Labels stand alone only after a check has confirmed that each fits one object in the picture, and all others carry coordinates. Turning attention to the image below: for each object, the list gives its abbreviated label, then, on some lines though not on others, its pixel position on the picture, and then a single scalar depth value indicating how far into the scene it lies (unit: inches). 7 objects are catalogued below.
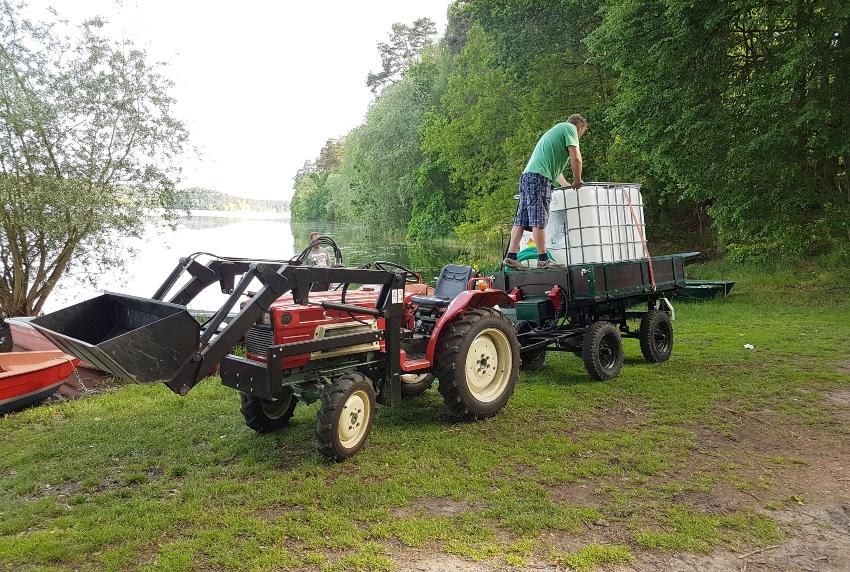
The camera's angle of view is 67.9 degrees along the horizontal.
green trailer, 280.7
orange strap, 313.4
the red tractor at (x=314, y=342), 161.9
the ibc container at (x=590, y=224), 290.5
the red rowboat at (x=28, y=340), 339.9
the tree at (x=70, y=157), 422.6
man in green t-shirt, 280.1
